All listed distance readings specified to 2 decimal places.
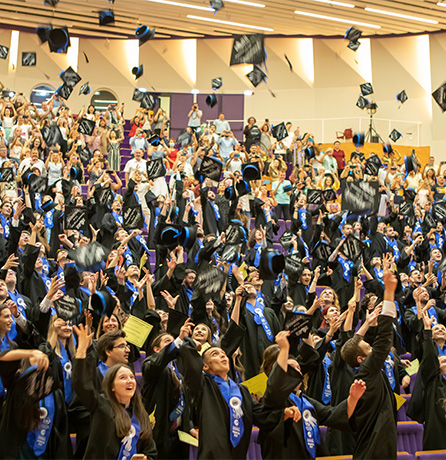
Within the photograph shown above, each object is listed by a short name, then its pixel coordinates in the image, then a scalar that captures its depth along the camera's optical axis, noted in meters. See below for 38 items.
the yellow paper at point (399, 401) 4.99
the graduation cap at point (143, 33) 13.71
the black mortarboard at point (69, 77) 15.96
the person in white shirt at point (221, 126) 17.75
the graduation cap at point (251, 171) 11.34
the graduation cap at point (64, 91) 15.68
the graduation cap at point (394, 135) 20.17
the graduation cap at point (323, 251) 9.89
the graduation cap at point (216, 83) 18.87
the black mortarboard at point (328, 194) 12.12
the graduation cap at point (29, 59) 17.66
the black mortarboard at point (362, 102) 19.46
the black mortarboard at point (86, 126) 14.30
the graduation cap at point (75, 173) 11.99
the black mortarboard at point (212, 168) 11.41
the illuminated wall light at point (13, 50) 23.20
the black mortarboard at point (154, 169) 11.80
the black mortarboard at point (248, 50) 13.07
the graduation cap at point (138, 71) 16.28
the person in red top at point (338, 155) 18.32
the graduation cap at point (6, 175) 10.84
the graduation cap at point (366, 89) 19.63
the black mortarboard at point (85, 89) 17.42
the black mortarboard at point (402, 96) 20.74
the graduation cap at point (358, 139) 15.10
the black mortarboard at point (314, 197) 11.92
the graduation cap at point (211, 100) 16.80
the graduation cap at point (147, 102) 17.23
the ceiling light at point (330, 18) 20.24
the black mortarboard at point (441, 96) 11.91
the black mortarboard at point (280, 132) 16.09
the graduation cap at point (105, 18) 14.11
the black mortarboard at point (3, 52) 17.33
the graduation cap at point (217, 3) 16.97
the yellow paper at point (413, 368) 6.07
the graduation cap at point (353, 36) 17.83
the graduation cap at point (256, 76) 14.99
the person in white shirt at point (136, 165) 13.02
